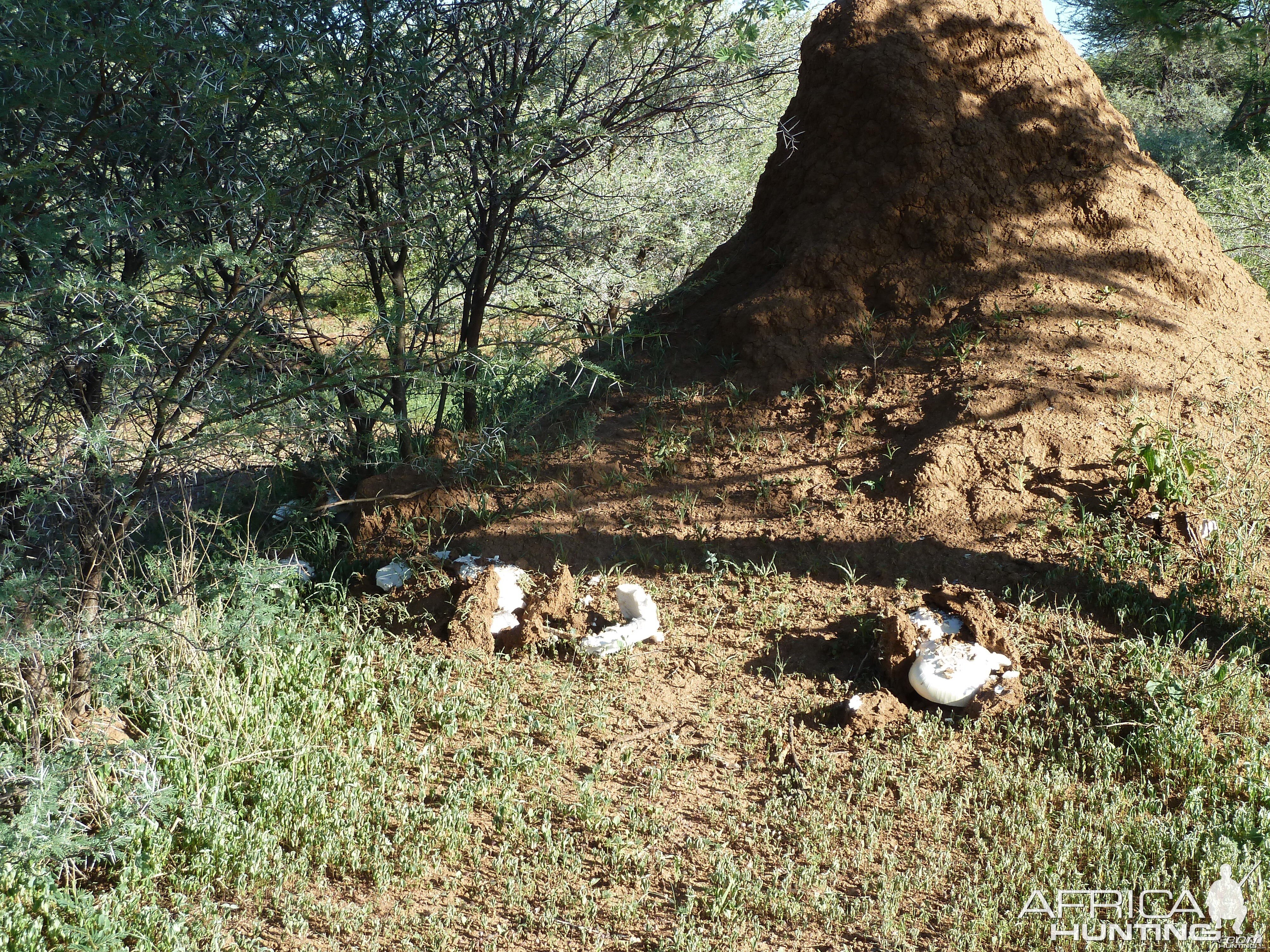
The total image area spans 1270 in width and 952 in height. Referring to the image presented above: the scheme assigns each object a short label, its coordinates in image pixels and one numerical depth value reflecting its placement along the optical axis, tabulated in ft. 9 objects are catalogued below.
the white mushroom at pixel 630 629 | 14.90
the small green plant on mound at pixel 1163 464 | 15.39
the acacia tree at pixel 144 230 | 11.58
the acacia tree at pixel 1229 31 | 32.12
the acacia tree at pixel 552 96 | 15.37
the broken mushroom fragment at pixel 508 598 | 15.69
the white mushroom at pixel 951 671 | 13.26
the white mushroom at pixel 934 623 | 14.02
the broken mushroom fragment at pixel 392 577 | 16.89
